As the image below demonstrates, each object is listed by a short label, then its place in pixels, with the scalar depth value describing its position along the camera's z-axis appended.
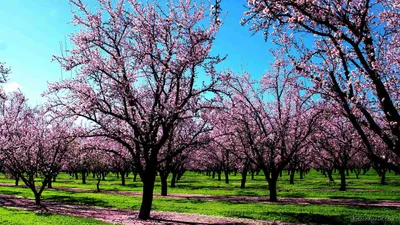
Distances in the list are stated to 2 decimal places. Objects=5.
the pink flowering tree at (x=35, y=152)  26.77
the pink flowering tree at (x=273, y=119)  27.00
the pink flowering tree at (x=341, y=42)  9.12
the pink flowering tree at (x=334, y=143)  27.46
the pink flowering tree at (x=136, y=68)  18.45
